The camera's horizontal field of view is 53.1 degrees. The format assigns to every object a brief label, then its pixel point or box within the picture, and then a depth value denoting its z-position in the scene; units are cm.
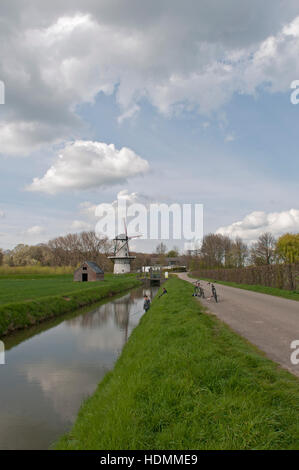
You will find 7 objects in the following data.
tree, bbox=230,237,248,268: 7656
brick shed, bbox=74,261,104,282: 5419
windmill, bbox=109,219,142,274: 7881
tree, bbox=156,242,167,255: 13788
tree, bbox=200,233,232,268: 8181
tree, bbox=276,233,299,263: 6062
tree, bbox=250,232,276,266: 6498
